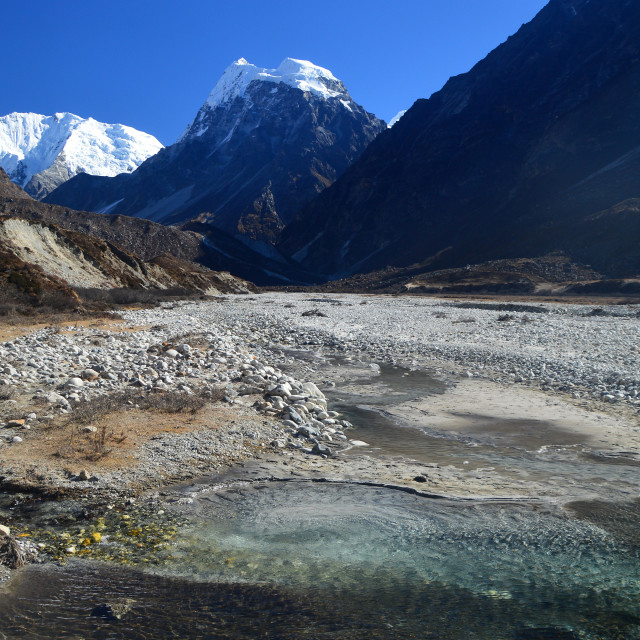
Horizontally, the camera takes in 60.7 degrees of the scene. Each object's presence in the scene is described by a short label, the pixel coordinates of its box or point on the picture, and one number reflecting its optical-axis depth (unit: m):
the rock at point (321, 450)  8.97
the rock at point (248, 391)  11.86
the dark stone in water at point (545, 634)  4.56
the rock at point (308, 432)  9.63
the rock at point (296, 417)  10.30
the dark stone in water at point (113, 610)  4.65
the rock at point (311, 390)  12.29
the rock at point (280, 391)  11.64
